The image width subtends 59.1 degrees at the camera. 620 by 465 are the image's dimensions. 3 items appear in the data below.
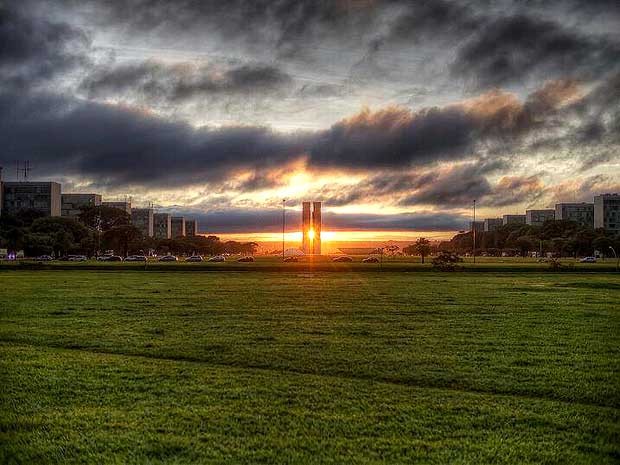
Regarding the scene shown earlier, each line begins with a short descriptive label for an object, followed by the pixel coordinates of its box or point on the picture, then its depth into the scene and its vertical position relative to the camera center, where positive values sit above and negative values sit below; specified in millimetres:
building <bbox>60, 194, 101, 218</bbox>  172250 +14270
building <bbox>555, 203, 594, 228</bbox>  196250 +11546
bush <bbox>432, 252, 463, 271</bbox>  55812 -1800
